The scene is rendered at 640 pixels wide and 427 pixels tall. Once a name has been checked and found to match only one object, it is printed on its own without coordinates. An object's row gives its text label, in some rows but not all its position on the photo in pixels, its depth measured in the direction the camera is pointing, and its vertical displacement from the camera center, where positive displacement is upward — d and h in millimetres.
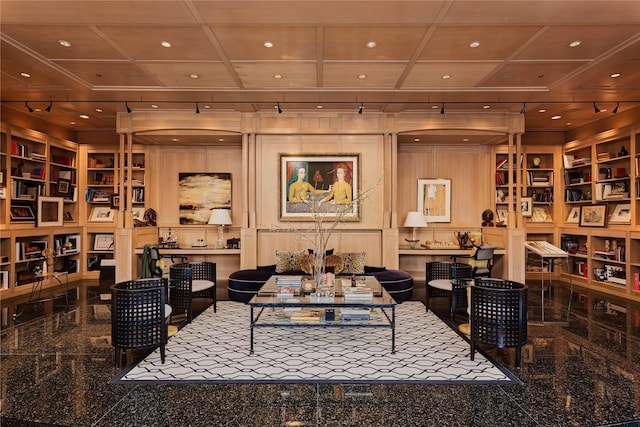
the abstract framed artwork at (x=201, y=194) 8273 +603
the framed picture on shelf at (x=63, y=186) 8227 +755
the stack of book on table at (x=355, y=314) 4172 -1005
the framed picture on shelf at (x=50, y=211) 7469 +207
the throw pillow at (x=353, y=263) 6652 -701
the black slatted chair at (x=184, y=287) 5012 -883
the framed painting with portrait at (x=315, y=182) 7434 +787
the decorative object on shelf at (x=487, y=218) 7957 +110
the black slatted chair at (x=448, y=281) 5059 -843
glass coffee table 3984 -875
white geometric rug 3273 -1321
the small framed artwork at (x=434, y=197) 8297 +563
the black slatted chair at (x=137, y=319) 3508 -898
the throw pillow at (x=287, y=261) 6712 -678
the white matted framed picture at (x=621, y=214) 7055 +184
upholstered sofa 6156 -986
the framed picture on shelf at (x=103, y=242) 8555 -457
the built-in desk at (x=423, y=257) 7445 -733
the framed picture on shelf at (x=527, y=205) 8586 +413
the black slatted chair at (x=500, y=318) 3539 -884
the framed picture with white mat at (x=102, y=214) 8602 +169
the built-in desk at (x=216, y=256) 7578 -730
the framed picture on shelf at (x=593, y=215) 7516 +175
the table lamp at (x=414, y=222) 7676 +21
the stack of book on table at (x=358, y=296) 4117 -787
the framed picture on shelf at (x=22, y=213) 7055 +149
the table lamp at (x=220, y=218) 7719 +81
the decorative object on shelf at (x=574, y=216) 8248 +167
